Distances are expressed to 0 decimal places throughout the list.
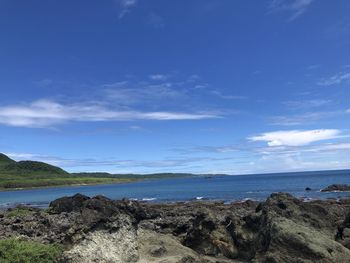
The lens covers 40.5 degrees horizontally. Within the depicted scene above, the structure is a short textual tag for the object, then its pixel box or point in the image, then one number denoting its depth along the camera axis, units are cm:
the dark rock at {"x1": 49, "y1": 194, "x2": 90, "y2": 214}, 4893
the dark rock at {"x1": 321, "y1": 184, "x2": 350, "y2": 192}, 9708
